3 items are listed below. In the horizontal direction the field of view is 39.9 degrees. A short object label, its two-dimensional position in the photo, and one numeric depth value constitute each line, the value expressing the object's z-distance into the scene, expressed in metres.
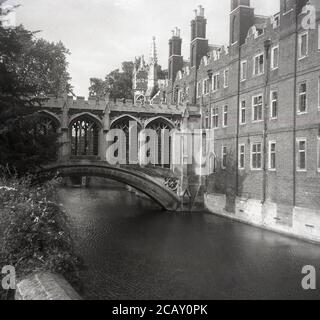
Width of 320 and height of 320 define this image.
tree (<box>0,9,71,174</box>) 15.29
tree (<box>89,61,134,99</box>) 51.78
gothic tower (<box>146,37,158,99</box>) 50.75
